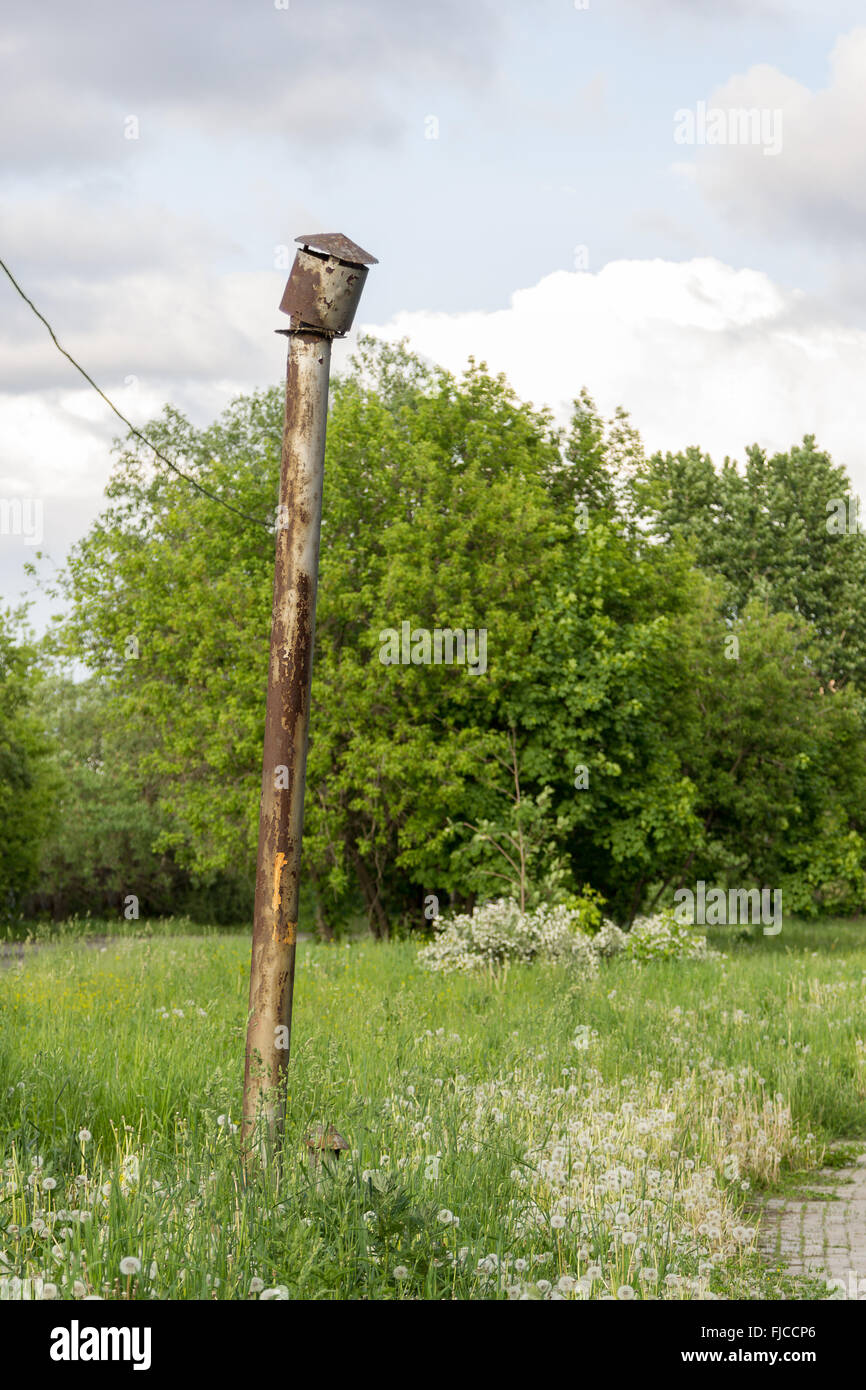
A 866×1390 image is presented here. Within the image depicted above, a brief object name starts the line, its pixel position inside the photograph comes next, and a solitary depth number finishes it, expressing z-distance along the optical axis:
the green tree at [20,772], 34.53
